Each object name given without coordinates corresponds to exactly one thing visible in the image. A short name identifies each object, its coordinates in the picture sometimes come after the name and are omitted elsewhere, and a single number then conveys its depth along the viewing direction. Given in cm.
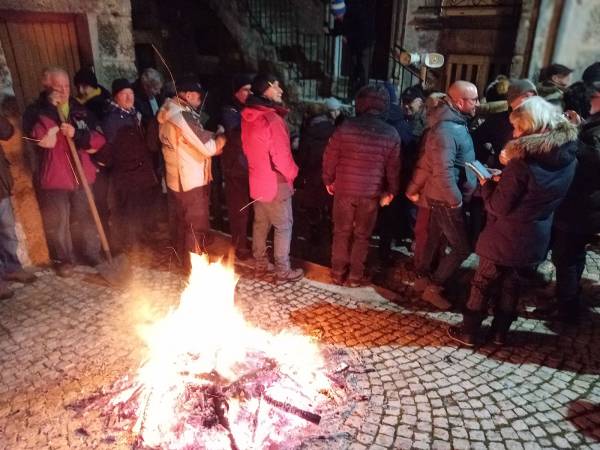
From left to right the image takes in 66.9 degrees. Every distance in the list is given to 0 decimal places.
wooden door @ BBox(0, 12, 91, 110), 588
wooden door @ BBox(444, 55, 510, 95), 1065
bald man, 484
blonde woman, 381
